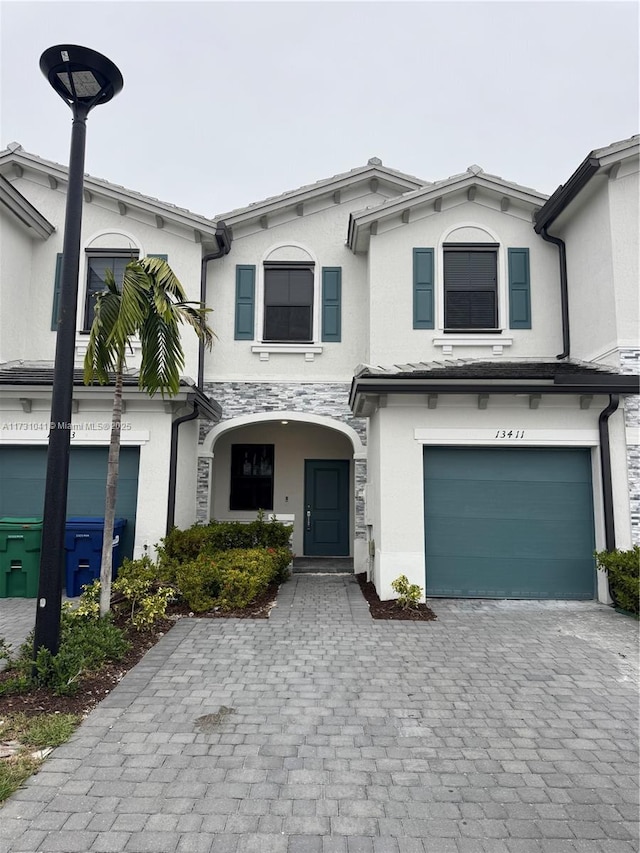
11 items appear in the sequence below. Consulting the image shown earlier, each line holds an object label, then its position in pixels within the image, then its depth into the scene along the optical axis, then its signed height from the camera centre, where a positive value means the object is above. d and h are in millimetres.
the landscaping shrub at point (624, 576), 6828 -1189
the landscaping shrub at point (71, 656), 4238 -1618
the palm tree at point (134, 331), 5598 +1781
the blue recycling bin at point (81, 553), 7621 -1086
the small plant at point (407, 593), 6953 -1484
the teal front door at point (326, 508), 11633 -507
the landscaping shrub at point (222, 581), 6844 -1354
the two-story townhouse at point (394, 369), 7602 +2263
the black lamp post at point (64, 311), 4371 +1594
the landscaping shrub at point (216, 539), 7837 -941
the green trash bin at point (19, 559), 7395 -1172
